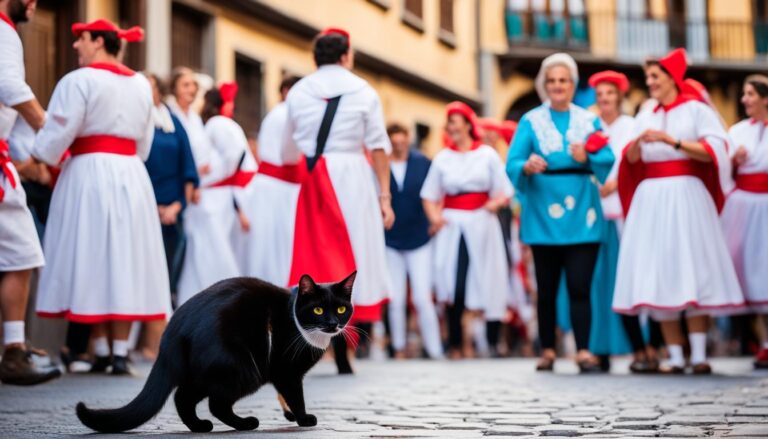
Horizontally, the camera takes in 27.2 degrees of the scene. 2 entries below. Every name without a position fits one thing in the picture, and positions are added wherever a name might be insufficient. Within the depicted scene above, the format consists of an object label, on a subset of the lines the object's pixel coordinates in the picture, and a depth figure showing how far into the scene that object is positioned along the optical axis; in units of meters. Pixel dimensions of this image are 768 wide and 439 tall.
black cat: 5.66
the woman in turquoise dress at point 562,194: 10.69
